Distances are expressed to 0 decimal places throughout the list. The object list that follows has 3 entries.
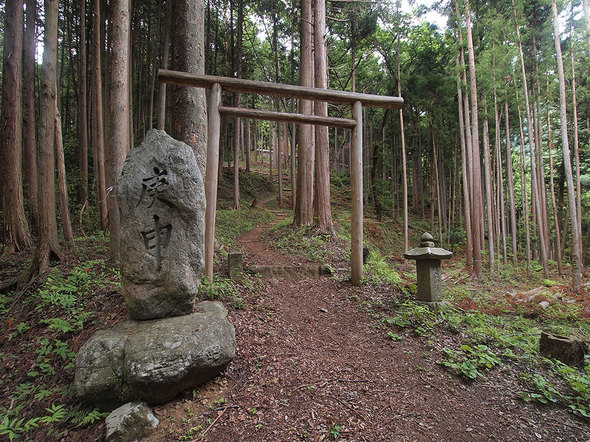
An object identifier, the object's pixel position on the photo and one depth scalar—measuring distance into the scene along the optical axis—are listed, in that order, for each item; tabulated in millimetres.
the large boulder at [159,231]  2830
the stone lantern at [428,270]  4418
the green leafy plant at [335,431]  2171
